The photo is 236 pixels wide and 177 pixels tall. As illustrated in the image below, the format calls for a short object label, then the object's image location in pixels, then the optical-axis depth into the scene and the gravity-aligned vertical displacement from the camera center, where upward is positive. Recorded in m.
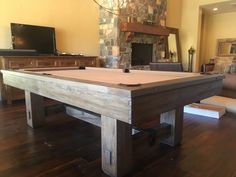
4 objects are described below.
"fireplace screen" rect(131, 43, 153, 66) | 5.95 +0.10
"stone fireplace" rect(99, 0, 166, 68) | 5.16 +0.68
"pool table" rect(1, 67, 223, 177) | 1.09 -0.26
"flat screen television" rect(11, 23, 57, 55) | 3.88 +0.39
